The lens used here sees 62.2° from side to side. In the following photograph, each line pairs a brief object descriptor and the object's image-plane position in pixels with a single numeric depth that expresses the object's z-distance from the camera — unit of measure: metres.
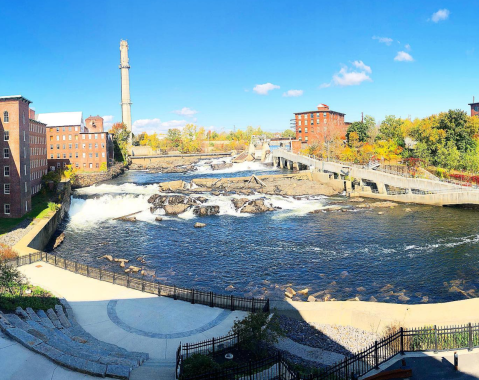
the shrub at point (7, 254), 30.27
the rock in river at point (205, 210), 55.47
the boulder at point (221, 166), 108.81
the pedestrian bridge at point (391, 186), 55.59
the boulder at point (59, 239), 41.66
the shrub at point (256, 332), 16.69
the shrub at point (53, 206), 50.09
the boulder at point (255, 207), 56.44
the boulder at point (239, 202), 57.76
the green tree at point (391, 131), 91.44
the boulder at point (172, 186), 70.88
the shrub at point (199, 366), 13.20
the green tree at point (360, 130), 105.56
